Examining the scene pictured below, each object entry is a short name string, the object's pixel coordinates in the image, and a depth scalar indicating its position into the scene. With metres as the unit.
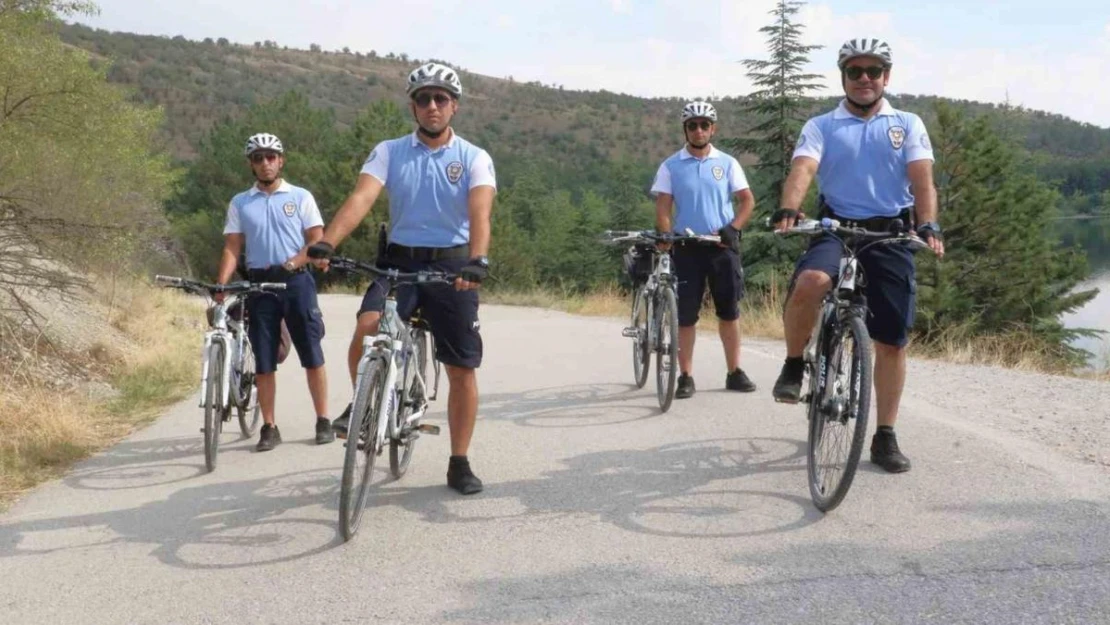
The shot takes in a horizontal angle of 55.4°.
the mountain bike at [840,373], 4.82
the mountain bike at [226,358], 6.55
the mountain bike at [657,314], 7.72
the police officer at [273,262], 7.13
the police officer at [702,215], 8.20
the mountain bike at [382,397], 4.71
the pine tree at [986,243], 30.50
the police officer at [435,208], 5.36
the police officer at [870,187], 5.40
